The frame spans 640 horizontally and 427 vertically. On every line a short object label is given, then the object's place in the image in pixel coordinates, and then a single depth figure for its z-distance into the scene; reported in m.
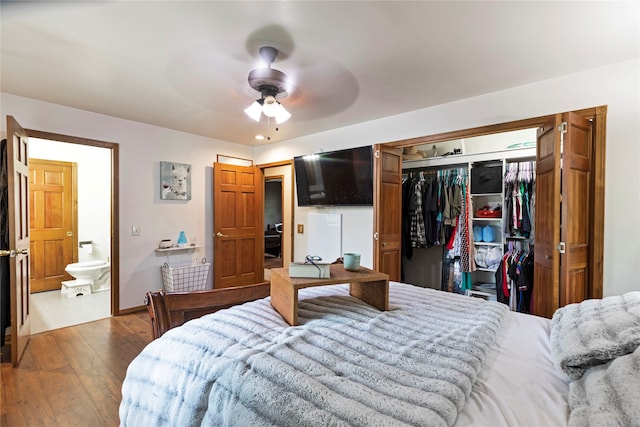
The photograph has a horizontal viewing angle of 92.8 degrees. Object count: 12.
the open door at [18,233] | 2.29
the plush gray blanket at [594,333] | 0.89
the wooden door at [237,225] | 4.24
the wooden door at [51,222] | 4.27
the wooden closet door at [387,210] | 3.22
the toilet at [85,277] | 4.27
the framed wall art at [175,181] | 3.83
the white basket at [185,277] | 3.67
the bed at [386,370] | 0.75
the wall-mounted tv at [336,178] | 3.47
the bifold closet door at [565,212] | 2.08
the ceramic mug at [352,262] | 1.54
